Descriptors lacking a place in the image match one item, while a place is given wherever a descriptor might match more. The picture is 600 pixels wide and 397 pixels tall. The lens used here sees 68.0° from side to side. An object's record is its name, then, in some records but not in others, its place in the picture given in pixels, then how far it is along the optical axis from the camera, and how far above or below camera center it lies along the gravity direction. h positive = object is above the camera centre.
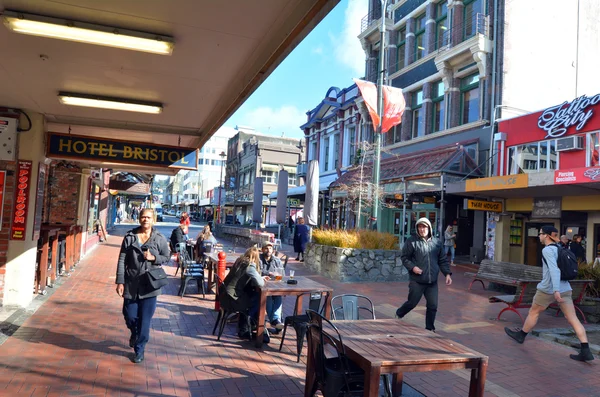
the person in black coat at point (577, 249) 11.48 -0.39
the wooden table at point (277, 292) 5.34 -0.90
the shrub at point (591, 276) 7.78 -0.74
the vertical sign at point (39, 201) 6.78 +0.05
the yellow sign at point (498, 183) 12.77 +1.42
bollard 7.38 -0.86
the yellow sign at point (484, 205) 15.33 +0.82
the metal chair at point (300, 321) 5.05 -1.20
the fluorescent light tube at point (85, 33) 3.36 +1.39
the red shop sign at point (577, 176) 10.98 +1.48
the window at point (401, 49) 23.80 +9.47
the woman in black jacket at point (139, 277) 4.71 -0.72
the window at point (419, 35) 22.17 +9.57
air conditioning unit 14.03 +2.88
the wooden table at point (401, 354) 2.98 -0.92
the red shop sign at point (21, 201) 6.54 +0.04
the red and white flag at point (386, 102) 13.53 +3.73
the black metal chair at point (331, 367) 3.32 -1.17
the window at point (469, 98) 18.56 +5.52
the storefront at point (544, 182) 12.86 +1.39
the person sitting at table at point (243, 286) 5.42 -0.88
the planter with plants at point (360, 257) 11.36 -0.92
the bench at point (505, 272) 9.17 -0.93
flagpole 13.25 +3.37
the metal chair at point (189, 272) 8.40 -1.15
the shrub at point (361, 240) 11.76 -0.48
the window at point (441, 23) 20.45 +9.53
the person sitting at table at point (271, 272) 6.03 -0.78
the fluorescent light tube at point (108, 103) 5.47 +1.33
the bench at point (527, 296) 7.19 -1.04
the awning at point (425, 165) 17.09 +2.55
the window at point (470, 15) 18.48 +9.03
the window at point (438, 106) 20.28 +5.58
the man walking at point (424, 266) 5.92 -0.55
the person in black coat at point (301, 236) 15.16 -0.59
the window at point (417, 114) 21.38 +5.47
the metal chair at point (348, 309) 4.91 -0.98
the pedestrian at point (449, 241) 16.89 -0.54
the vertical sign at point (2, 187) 6.45 +0.22
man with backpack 5.39 -0.66
